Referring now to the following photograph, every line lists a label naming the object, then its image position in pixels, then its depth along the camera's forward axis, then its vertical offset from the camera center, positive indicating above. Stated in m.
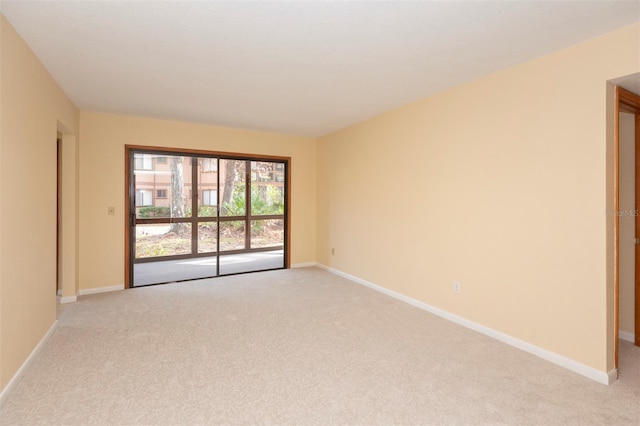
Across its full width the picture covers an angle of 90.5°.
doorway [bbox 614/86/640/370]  2.79 -0.12
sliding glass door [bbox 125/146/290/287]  5.07 +0.00
